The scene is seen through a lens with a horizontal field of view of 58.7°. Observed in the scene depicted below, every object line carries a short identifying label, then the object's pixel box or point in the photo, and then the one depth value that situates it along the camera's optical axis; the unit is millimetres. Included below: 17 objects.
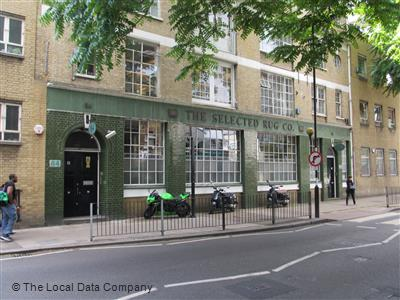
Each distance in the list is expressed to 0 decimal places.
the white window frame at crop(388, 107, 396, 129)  29141
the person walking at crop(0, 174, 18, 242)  9891
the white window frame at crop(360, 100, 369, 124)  26586
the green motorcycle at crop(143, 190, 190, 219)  13625
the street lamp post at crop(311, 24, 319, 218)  14469
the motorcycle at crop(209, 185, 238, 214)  15555
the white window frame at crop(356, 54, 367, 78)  26688
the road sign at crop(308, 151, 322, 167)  14406
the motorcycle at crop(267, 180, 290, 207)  18219
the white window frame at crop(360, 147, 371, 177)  25872
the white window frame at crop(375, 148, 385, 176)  27228
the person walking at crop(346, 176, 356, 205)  20125
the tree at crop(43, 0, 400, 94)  6332
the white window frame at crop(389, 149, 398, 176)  28628
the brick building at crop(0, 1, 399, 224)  12539
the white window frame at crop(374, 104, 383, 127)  27662
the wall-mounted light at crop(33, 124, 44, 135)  12047
